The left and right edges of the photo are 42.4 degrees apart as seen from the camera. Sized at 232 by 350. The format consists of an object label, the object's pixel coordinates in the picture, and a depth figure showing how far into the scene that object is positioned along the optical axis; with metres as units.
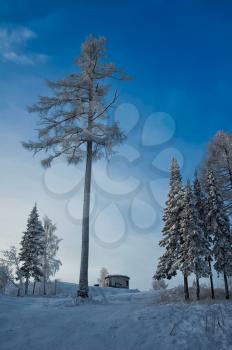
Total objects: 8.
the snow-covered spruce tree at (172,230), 26.13
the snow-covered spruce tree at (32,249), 37.97
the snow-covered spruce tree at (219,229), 24.03
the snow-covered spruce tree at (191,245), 23.91
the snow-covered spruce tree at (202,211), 24.75
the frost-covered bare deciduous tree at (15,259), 38.35
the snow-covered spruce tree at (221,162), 23.05
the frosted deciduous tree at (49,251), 44.59
